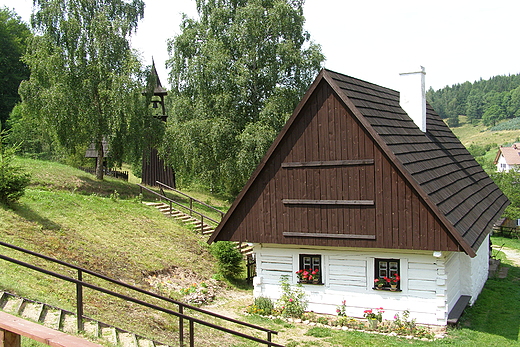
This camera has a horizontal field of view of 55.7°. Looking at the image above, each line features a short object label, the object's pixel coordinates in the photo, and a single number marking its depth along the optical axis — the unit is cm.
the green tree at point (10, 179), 1430
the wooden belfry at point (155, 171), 3080
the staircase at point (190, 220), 1988
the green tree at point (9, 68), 4347
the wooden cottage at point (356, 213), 1184
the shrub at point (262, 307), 1341
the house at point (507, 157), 7632
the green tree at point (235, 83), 2706
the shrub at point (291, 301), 1308
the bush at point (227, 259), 1662
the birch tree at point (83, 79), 2394
